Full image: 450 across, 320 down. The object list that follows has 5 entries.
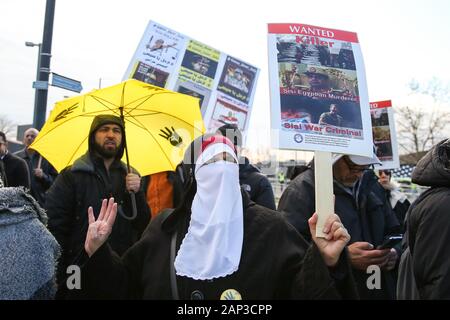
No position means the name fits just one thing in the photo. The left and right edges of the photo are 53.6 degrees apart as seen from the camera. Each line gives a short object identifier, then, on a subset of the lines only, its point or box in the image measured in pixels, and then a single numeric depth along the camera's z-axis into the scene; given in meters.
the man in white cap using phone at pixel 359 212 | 3.02
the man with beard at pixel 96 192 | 3.65
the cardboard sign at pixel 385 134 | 4.18
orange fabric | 4.74
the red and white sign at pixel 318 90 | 2.11
